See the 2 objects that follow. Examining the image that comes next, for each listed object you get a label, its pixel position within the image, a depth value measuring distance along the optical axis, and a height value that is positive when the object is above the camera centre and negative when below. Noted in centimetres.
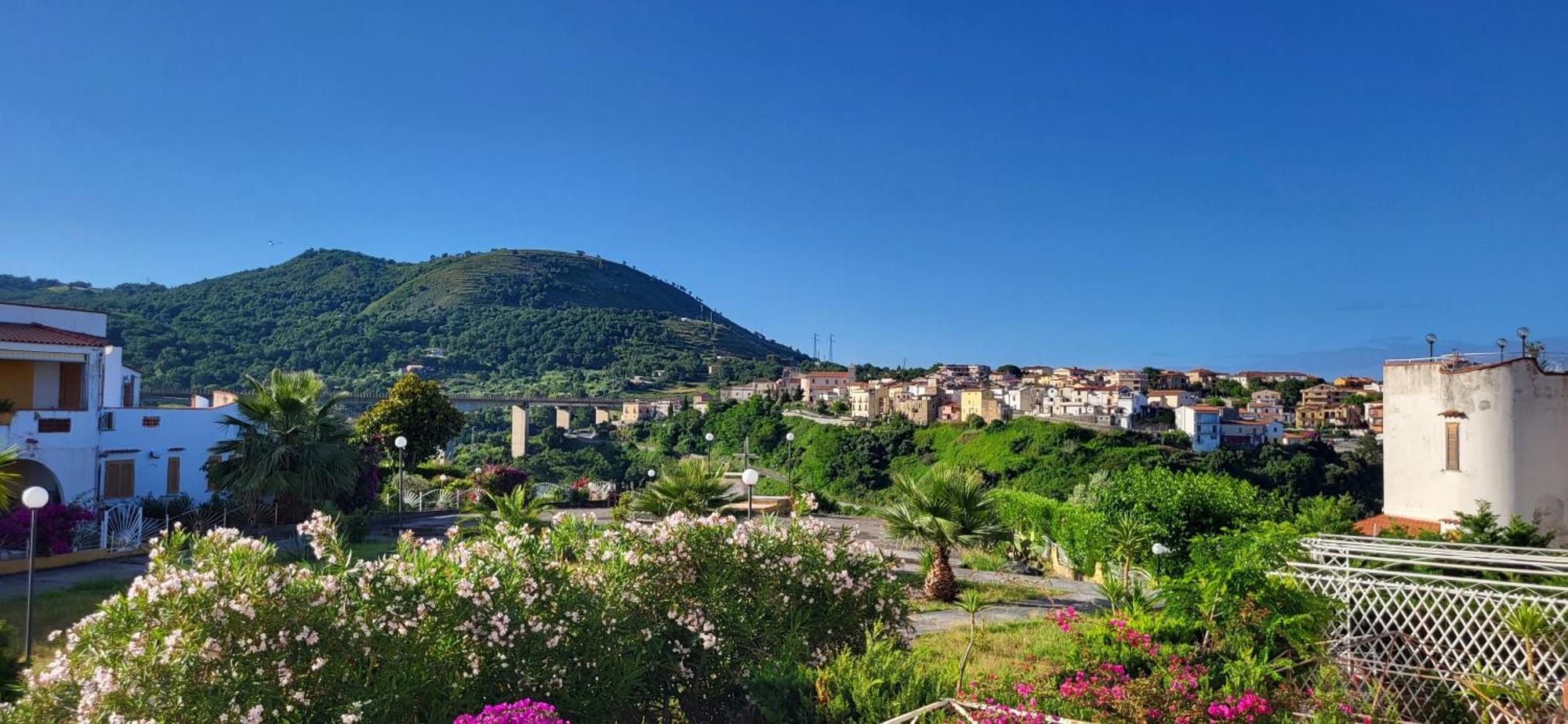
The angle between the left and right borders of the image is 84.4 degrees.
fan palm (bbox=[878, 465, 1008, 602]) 1188 -157
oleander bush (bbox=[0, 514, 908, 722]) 394 -125
